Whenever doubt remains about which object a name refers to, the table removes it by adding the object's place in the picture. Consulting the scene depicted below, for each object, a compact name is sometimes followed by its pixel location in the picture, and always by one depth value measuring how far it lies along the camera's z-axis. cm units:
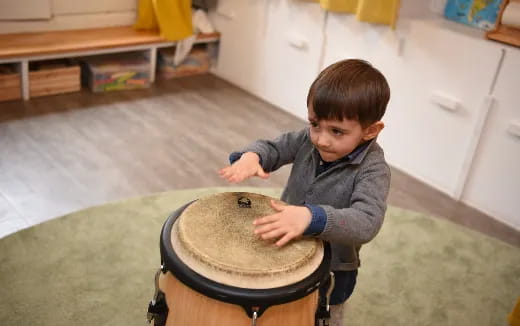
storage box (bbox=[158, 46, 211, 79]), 361
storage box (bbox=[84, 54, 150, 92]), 329
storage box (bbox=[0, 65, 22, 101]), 295
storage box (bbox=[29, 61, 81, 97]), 307
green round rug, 176
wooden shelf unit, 294
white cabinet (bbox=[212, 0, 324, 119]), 316
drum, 103
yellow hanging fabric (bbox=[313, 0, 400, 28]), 265
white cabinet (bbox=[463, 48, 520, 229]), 237
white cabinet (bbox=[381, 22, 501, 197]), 247
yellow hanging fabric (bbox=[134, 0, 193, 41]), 338
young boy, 110
